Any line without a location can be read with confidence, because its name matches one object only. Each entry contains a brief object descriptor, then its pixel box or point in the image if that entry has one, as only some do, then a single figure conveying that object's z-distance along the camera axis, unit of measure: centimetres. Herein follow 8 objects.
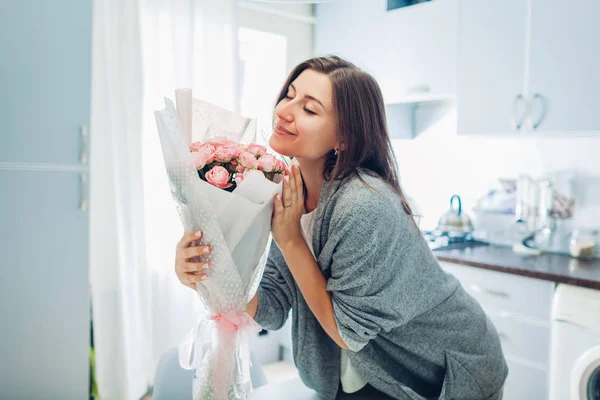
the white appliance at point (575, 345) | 192
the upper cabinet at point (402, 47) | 275
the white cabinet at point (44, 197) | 202
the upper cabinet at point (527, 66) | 219
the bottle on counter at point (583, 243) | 251
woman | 107
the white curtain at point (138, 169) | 260
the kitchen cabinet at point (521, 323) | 214
